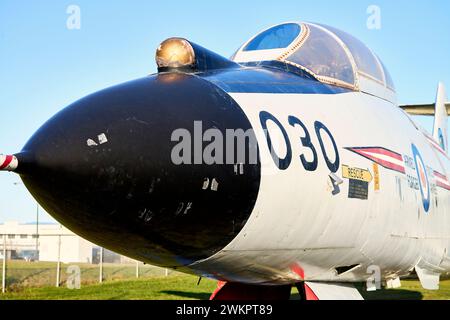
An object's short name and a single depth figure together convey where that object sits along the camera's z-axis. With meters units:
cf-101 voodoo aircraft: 3.34
